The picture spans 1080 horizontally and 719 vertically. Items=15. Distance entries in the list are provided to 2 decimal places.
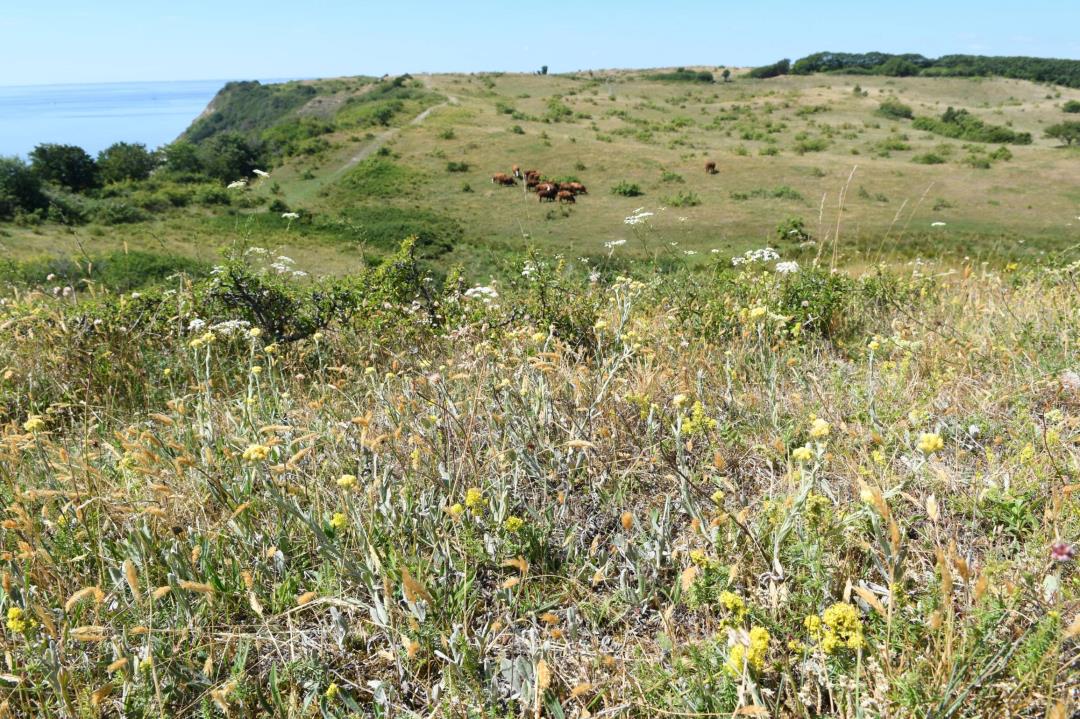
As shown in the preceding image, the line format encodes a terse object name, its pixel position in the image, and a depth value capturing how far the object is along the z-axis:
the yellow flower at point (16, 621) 1.62
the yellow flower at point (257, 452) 1.81
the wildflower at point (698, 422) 2.18
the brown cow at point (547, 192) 36.72
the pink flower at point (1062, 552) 1.27
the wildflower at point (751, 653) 1.33
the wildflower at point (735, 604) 1.49
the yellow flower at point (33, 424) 2.09
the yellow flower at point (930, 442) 1.48
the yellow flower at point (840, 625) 1.34
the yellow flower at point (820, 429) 1.68
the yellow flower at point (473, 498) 1.93
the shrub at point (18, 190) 37.25
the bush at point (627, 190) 39.31
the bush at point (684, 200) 36.47
